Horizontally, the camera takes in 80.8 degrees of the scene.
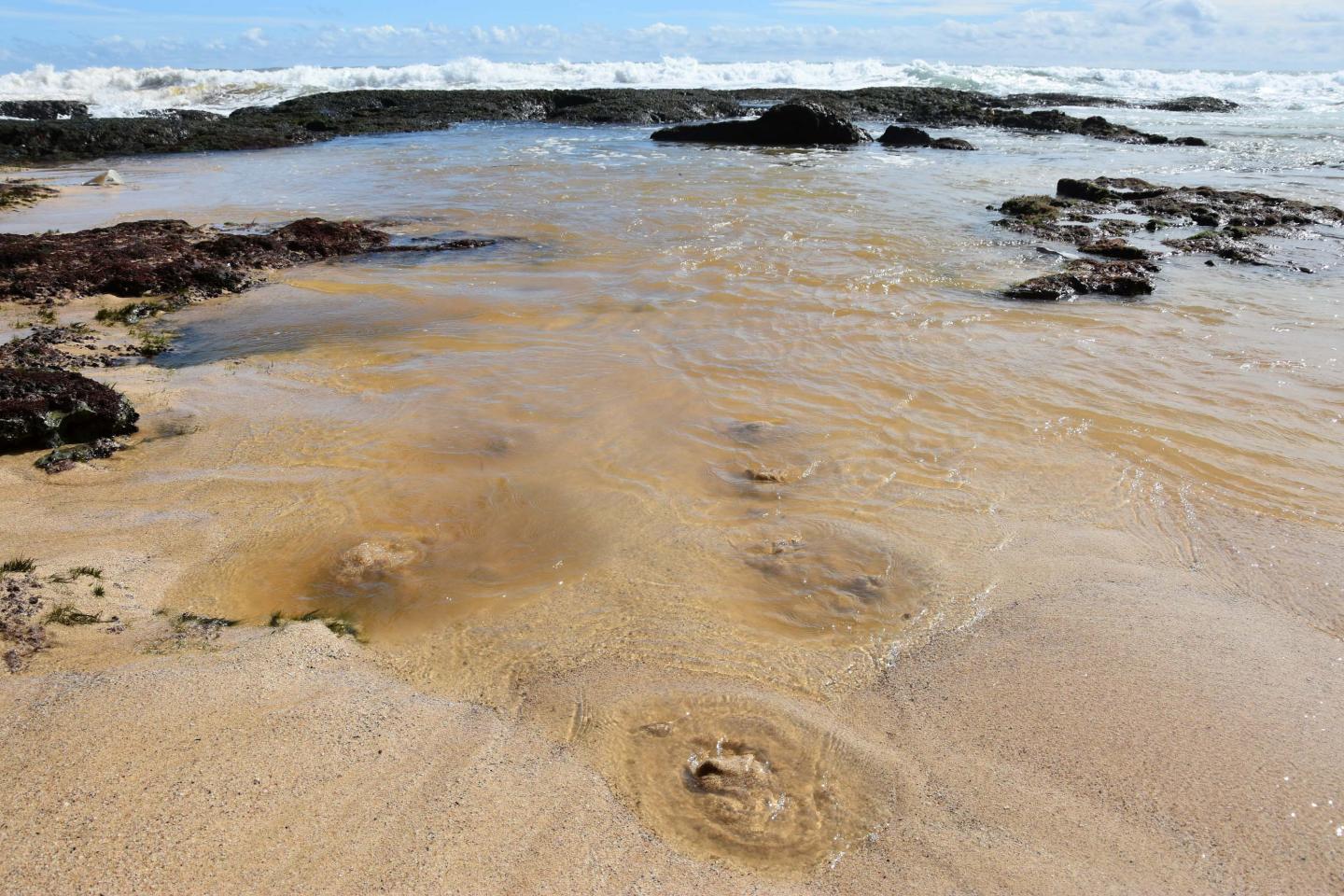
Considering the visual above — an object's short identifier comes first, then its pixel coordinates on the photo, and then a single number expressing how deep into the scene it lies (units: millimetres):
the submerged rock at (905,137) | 22656
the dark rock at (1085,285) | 8445
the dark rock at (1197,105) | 36250
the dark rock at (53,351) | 6031
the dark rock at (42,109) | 27884
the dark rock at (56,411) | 4715
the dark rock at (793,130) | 22609
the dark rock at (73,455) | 4539
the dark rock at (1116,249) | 10000
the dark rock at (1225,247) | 10016
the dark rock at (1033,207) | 12336
